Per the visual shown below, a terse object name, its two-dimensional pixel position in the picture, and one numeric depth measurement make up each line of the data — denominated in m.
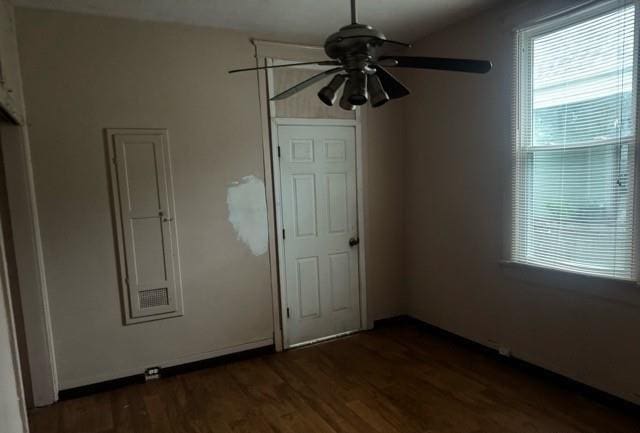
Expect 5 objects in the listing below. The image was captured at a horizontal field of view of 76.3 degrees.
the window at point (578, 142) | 2.44
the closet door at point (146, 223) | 3.10
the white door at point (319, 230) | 3.73
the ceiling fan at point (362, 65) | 1.58
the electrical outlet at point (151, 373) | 3.24
